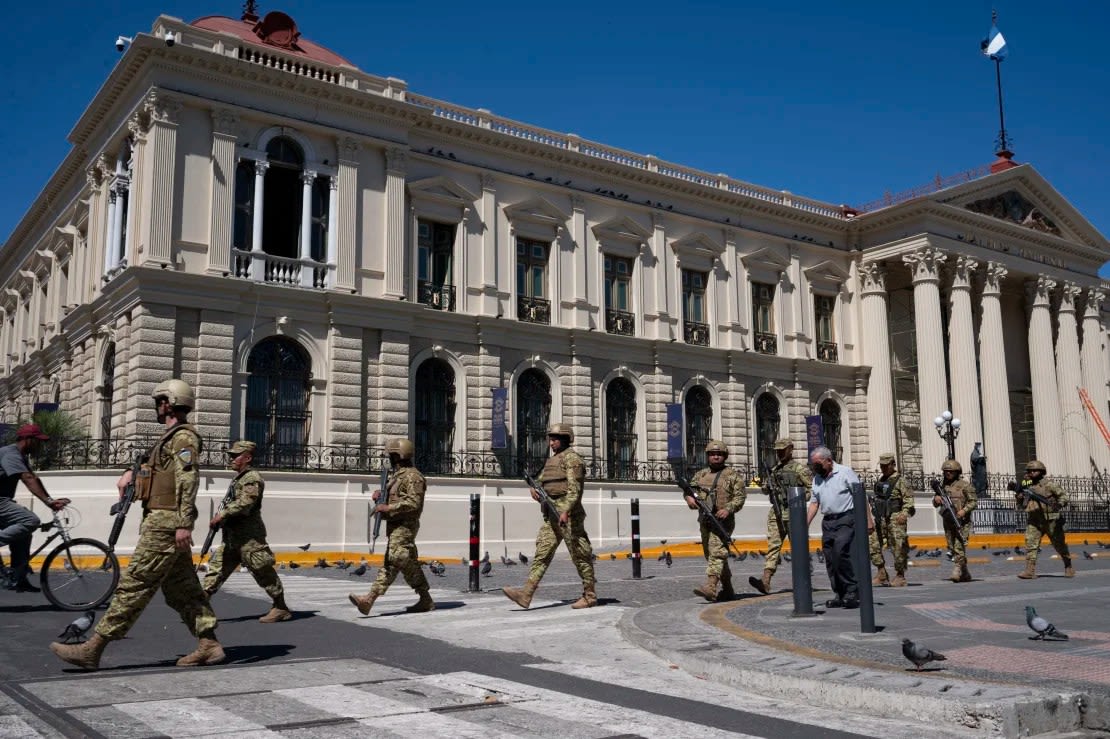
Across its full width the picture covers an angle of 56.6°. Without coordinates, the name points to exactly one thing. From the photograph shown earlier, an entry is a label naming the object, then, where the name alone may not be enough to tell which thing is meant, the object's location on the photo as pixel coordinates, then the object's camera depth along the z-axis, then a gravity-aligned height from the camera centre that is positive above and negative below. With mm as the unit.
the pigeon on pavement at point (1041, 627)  7684 -961
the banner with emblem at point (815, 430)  36625 +2431
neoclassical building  25812 +6795
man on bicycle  11281 +69
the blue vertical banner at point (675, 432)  32938 +2145
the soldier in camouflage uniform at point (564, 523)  11242 -242
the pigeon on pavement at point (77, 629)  7289 -881
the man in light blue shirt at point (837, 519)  10922 -221
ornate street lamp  31484 +2181
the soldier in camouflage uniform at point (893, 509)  14742 -161
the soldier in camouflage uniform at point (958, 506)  14969 -129
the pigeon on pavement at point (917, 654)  6270 -944
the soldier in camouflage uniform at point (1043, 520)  15734 -355
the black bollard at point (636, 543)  16250 -691
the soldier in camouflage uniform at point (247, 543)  10227 -398
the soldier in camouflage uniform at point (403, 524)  10758 -234
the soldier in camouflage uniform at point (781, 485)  13023 +174
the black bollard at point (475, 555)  13703 -715
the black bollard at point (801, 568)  9883 -660
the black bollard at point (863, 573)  8406 -613
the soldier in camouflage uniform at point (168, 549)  6953 -314
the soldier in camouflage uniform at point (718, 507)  11836 -87
